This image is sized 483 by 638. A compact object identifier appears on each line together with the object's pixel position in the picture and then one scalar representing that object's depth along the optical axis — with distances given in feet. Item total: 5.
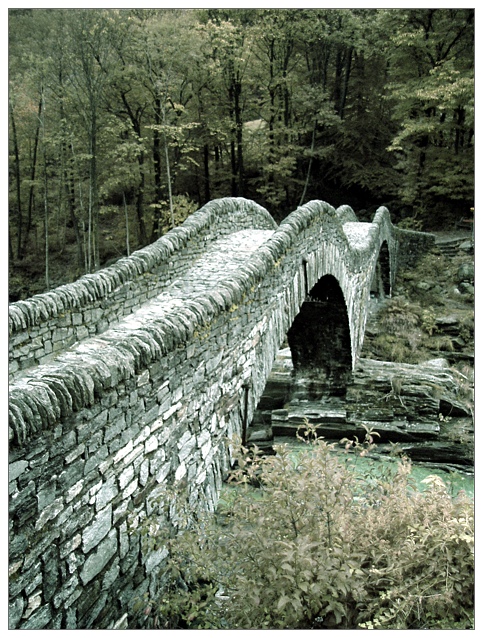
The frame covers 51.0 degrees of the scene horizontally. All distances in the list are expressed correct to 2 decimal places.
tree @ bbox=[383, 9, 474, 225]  57.82
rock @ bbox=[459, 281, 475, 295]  56.03
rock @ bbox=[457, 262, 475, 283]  57.16
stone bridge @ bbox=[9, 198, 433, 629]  8.12
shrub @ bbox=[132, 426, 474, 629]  9.23
